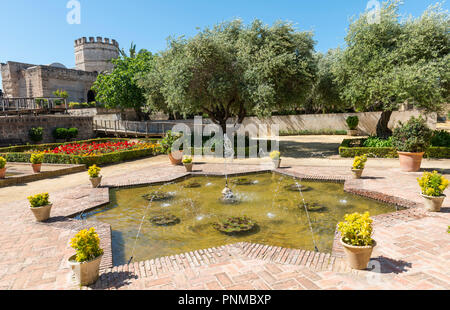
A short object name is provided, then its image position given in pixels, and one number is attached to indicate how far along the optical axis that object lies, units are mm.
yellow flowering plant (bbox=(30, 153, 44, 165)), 13320
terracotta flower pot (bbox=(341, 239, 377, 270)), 4469
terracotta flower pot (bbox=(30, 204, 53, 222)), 7234
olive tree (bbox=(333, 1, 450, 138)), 14555
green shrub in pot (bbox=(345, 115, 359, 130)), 29203
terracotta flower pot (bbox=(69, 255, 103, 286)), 4289
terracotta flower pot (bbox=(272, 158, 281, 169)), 13742
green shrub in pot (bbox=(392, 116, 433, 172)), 11438
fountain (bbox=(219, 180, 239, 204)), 9180
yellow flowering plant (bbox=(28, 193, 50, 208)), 7237
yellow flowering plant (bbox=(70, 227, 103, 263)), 4348
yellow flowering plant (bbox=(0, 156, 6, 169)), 12144
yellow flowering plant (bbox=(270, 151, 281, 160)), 13734
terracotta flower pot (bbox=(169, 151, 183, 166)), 15352
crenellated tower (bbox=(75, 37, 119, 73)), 55188
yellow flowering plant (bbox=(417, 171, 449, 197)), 6965
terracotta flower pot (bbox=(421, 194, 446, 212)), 6941
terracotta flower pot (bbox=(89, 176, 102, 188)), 10755
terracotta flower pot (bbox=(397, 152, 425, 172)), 11711
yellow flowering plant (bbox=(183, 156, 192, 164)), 13570
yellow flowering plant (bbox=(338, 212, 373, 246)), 4500
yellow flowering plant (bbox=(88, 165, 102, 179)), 10680
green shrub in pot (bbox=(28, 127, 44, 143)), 23945
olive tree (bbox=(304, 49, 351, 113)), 27531
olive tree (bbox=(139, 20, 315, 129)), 17391
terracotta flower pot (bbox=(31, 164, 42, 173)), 13499
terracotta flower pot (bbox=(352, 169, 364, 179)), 10891
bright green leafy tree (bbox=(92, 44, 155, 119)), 29266
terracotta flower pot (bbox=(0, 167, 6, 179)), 12241
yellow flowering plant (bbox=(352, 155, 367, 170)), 10852
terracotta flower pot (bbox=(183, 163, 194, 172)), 13656
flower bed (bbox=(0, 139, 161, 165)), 15894
